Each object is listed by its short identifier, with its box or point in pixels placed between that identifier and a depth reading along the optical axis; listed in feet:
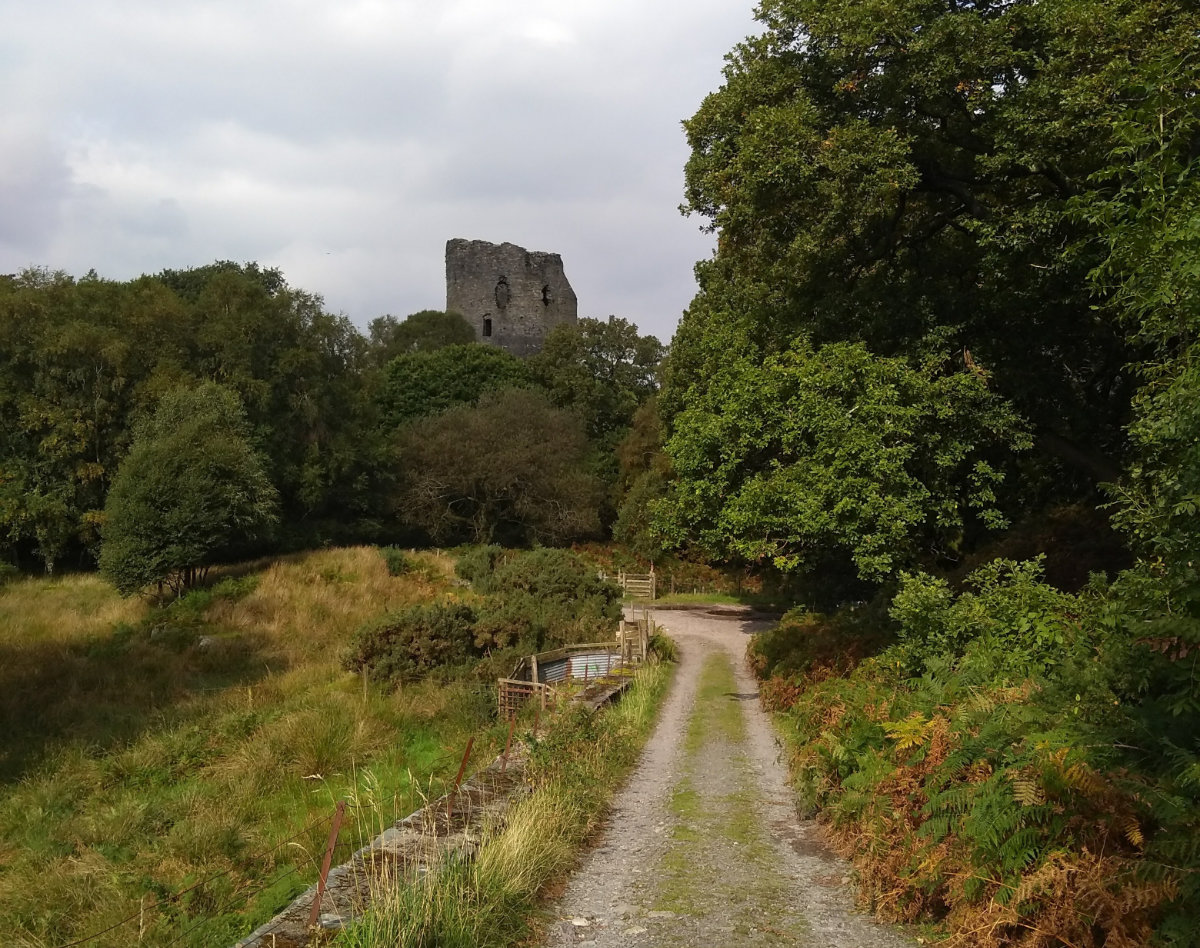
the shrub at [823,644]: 45.91
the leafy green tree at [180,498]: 79.82
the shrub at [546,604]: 58.23
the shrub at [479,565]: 86.38
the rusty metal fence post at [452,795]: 22.49
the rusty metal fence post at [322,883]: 16.16
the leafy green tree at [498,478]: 136.56
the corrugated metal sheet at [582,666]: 56.08
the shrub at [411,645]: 52.90
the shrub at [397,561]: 96.26
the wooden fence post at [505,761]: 28.04
